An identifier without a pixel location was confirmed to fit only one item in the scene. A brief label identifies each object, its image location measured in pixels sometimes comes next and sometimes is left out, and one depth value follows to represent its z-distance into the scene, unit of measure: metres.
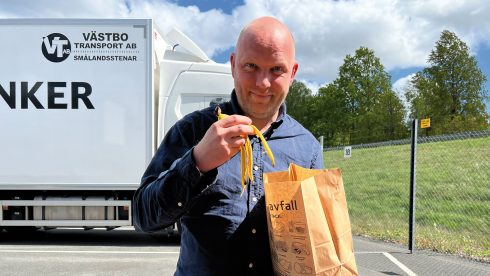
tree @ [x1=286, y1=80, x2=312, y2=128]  48.78
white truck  7.09
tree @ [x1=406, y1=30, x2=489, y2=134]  34.78
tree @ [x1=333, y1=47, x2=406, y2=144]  38.22
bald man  1.17
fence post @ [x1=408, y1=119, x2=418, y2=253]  6.27
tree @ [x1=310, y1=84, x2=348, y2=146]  40.88
